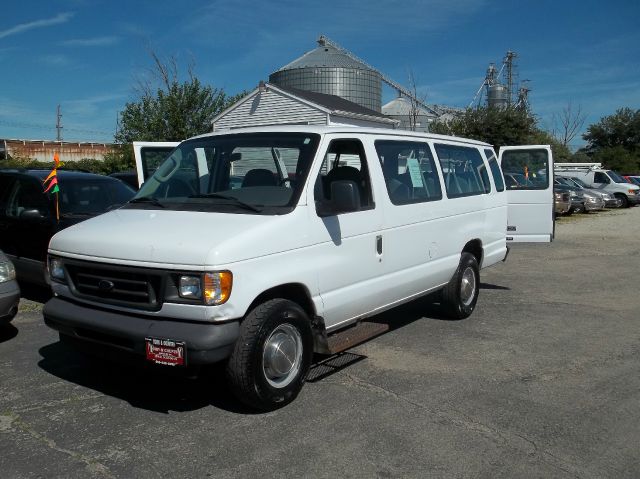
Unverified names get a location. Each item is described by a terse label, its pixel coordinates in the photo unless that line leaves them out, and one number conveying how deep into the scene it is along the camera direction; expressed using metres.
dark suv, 7.58
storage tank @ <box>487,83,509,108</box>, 55.62
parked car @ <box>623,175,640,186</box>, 34.39
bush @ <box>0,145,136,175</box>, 25.80
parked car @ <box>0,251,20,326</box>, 5.96
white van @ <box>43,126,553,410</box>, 4.10
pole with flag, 7.71
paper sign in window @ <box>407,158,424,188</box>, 6.20
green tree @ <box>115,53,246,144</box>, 24.83
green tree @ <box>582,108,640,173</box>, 52.12
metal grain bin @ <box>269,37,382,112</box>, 32.12
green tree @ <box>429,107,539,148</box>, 30.44
